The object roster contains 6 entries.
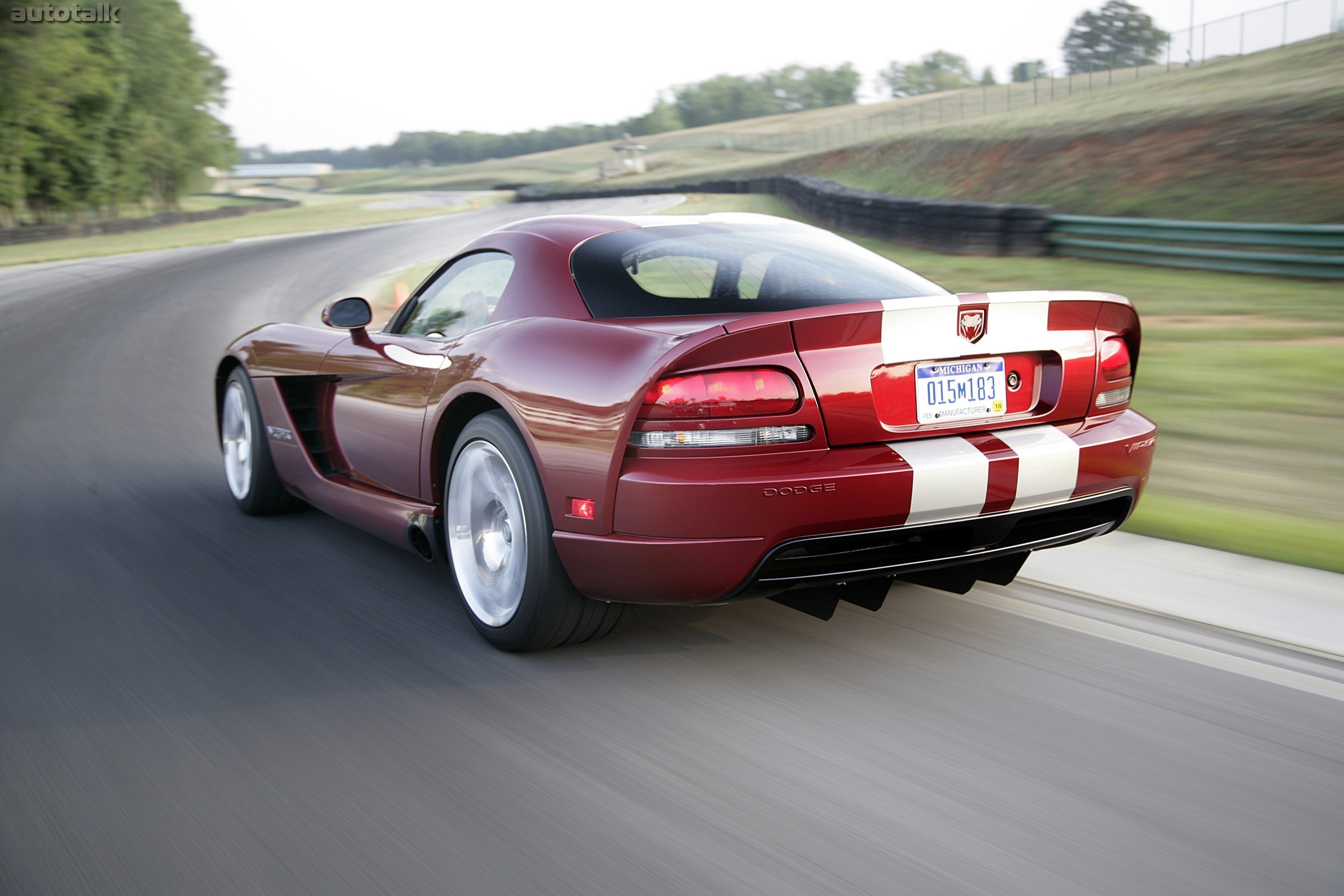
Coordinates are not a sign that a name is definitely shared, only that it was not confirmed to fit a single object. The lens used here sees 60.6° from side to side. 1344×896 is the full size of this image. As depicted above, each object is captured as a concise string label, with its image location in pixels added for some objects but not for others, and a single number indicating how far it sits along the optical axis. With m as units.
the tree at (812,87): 165.12
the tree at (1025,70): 82.48
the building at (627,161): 71.56
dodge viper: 2.86
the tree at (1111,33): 112.88
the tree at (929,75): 155.75
